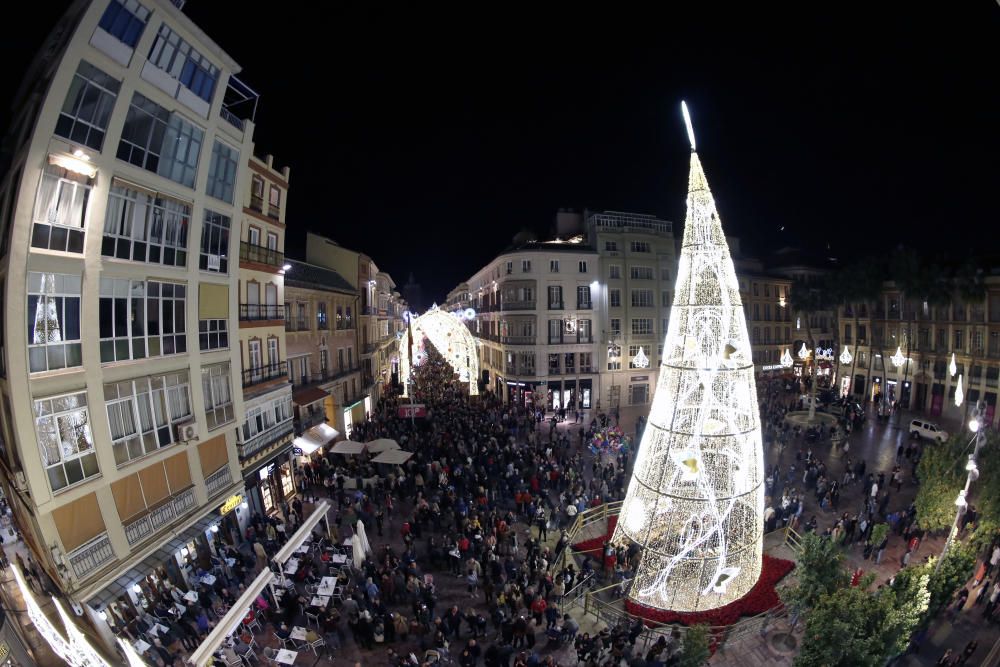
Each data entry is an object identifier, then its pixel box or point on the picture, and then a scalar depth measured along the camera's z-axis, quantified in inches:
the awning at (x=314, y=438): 780.6
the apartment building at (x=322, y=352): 880.9
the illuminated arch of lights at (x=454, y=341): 1381.6
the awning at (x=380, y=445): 835.4
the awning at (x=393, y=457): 781.3
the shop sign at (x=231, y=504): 565.8
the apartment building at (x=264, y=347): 655.8
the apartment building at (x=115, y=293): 353.7
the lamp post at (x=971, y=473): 486.7
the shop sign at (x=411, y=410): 1066.1
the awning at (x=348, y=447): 816.9
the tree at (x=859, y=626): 323.9
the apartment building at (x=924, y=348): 1269.7
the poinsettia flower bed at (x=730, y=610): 466.3
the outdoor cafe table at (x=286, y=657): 399.2
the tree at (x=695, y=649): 358.3
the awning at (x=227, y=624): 357.1
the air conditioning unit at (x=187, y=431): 487.2
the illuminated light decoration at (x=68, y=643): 347.9
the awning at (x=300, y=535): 492.1
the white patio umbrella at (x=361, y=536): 554.6
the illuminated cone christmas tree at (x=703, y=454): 458.0
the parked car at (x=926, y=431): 990.4
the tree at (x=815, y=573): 386.9
